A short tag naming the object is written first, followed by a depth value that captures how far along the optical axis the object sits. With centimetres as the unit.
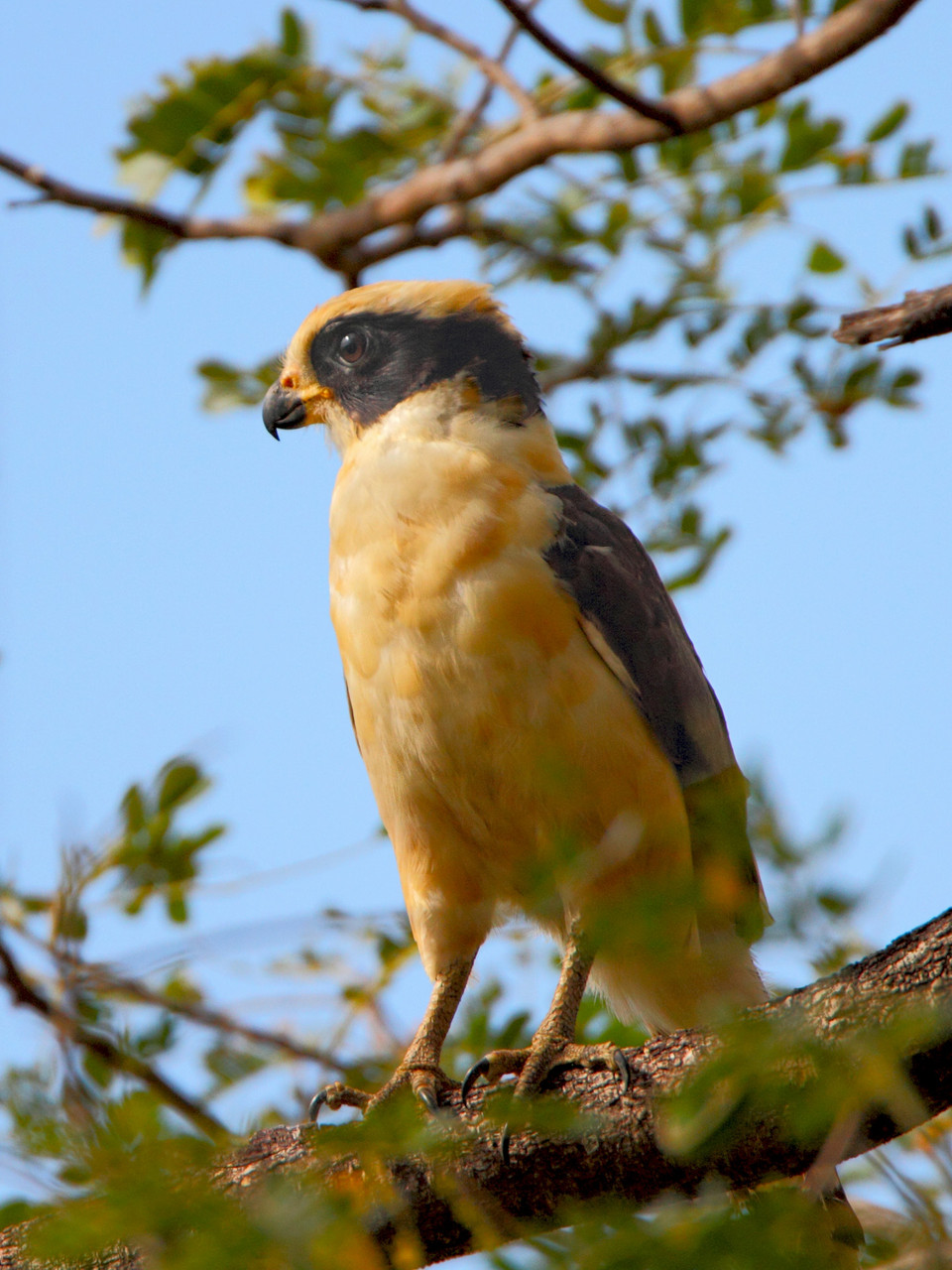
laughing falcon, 646
